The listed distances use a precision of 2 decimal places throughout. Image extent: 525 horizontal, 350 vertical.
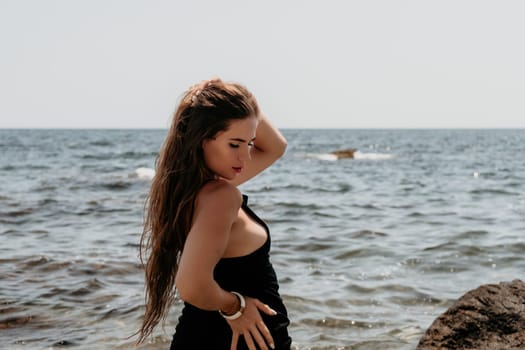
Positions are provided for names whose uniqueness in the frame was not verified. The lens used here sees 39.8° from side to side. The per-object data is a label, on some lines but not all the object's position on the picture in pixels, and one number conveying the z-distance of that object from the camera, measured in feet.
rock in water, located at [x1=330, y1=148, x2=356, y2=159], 135.13
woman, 7.14
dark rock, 14.79
